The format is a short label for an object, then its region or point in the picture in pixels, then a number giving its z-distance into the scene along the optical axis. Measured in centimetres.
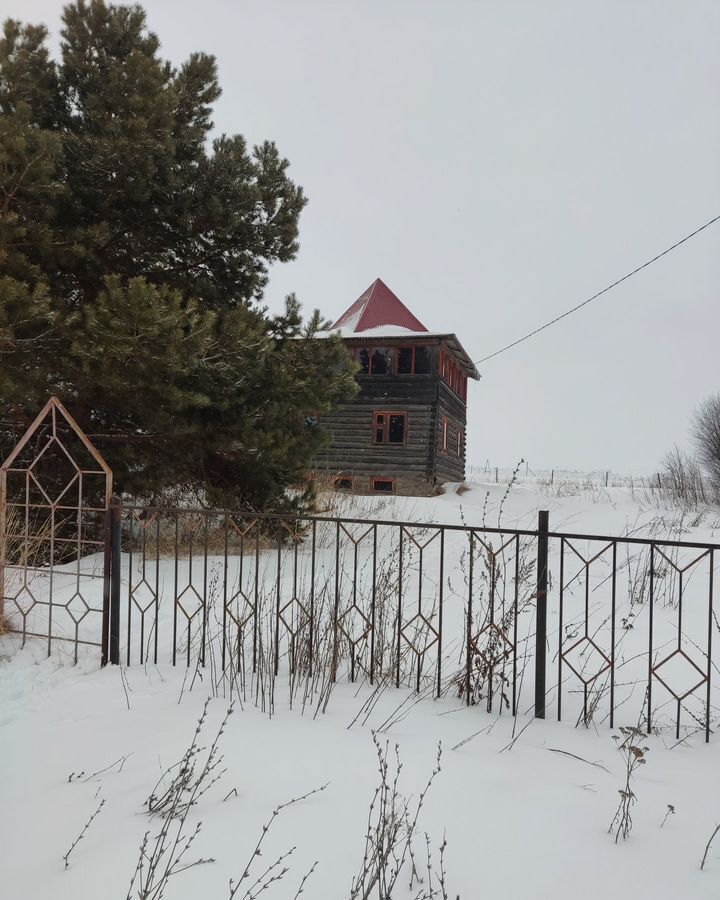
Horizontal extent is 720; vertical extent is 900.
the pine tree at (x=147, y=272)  664
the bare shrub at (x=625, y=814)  231
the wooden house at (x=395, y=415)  1927
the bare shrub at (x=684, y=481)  1695
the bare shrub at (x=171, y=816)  198
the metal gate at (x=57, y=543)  489
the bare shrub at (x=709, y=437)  1922
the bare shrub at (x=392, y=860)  185
